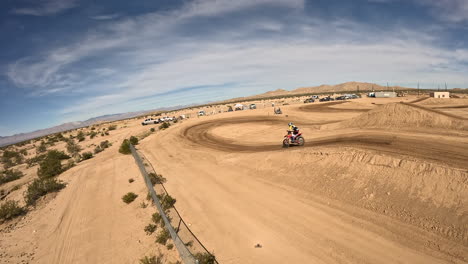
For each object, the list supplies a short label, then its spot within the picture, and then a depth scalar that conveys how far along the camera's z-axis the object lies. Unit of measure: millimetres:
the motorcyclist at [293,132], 18488
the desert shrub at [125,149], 26659
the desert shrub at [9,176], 25327
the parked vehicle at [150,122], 60941
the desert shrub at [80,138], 50781
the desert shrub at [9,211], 13457
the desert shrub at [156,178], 15696
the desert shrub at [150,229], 9815
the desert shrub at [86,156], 28109
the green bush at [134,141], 31262
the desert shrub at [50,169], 21856
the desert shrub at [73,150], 33812
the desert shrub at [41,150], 44750
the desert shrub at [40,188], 15664
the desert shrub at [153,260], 7581
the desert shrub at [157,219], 10492
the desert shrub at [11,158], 37366
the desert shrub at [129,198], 13263
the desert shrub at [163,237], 8875
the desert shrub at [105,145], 34609
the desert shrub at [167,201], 11792
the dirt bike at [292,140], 18906
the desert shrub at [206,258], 7102
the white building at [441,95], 51812
